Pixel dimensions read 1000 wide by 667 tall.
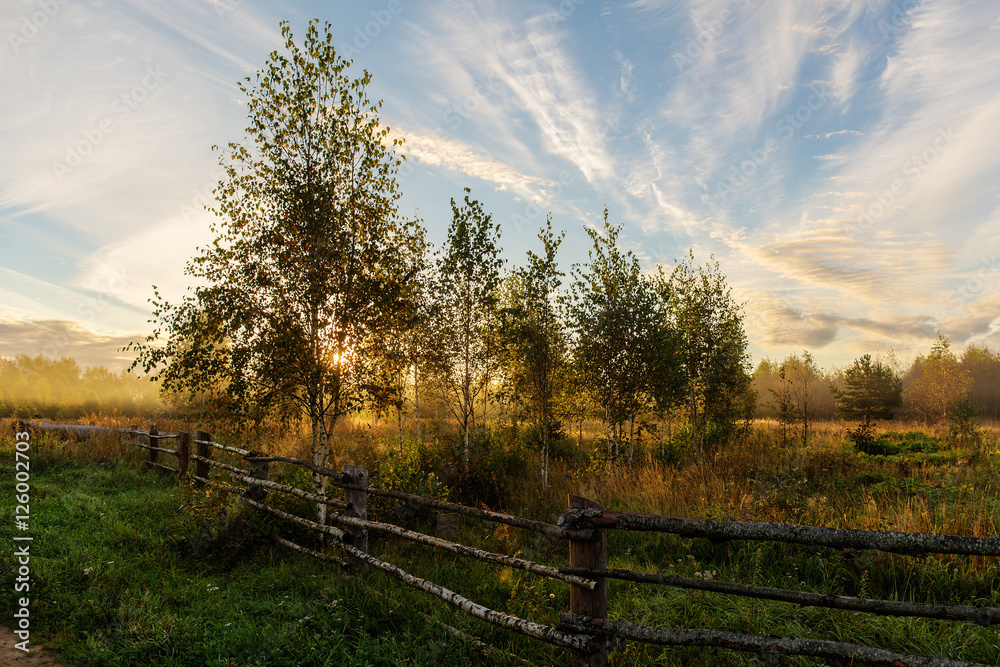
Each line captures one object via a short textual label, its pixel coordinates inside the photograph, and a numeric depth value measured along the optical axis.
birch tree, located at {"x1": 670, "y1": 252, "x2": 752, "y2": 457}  20.56
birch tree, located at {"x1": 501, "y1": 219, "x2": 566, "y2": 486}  14.48
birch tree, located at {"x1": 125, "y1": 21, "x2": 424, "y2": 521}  8.02
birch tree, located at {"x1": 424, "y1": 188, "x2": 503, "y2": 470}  14.65
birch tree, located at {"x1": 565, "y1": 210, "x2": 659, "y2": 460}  16.11
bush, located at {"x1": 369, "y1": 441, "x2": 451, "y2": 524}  8.34
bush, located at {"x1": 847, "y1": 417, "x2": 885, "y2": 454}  17.80
